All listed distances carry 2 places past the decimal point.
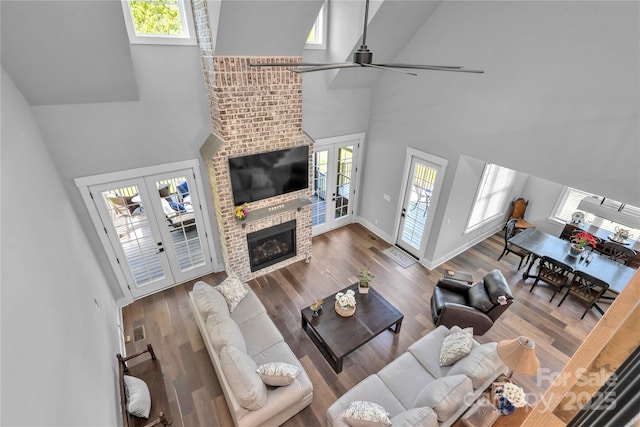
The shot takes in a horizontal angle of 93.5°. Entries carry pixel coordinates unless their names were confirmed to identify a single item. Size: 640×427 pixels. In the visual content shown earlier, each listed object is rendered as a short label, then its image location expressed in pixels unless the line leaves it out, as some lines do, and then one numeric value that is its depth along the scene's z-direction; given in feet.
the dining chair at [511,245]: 20.01
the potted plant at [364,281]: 15.29
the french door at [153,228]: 14.83
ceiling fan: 7.18
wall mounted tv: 15.81
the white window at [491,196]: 20.21
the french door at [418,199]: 18.24
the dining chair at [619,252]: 18.25
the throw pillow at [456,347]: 11.69
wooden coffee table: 13.16
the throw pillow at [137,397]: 10.49
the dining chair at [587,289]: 15.69
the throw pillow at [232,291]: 14.39
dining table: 15.76
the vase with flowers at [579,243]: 17.03
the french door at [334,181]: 21.09
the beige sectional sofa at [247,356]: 10.23
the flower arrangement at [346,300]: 14.37
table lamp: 9.21
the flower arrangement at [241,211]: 16.28
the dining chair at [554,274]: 17.02
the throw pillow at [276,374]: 10.74
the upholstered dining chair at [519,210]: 23.68
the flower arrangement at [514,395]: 10.14
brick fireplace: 13.69
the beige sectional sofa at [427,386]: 9.49
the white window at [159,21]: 12.44
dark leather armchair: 14.05
